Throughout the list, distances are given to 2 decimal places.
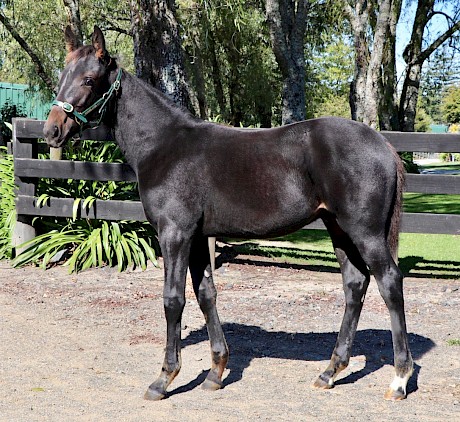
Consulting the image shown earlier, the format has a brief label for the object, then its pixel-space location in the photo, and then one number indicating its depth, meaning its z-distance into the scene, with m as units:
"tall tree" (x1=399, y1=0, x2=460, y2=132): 23.30
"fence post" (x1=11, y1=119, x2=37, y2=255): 8.94
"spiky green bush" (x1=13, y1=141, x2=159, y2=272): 8.57
